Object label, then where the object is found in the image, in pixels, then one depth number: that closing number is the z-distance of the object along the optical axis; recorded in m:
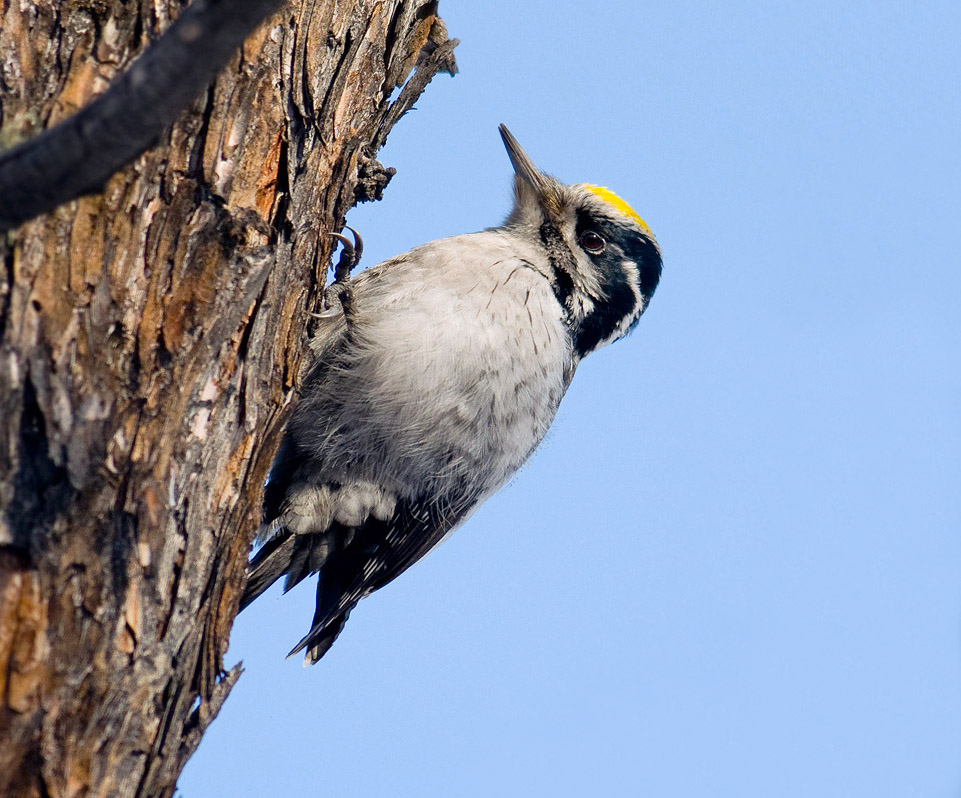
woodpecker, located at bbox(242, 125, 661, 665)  7.52
